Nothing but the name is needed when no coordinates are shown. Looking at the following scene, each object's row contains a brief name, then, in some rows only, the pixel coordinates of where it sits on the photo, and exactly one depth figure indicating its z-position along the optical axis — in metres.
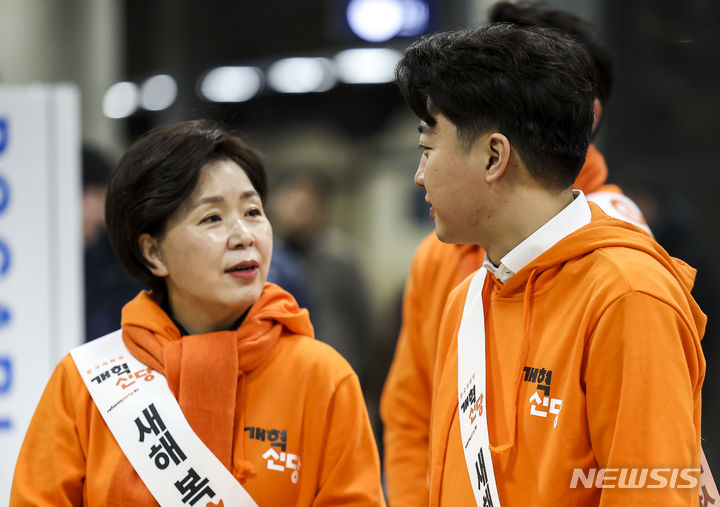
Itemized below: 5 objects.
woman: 4.28
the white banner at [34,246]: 6.32
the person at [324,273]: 12.74
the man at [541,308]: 3.34
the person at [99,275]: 8.39
